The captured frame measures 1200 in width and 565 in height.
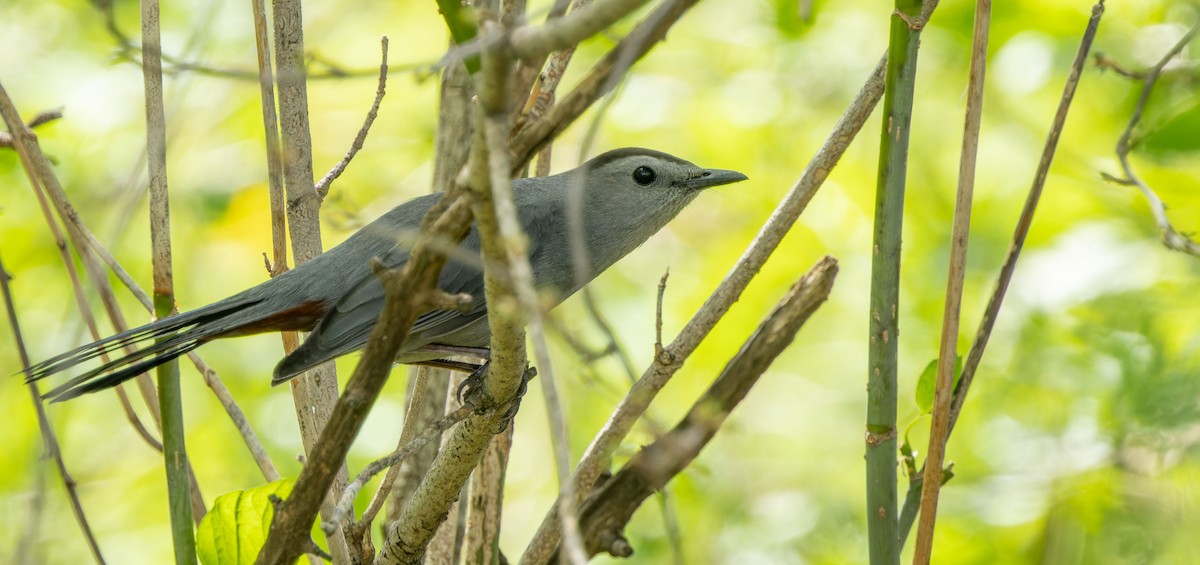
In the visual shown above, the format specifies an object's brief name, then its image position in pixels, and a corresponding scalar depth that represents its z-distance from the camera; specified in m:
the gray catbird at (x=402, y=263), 5.06
